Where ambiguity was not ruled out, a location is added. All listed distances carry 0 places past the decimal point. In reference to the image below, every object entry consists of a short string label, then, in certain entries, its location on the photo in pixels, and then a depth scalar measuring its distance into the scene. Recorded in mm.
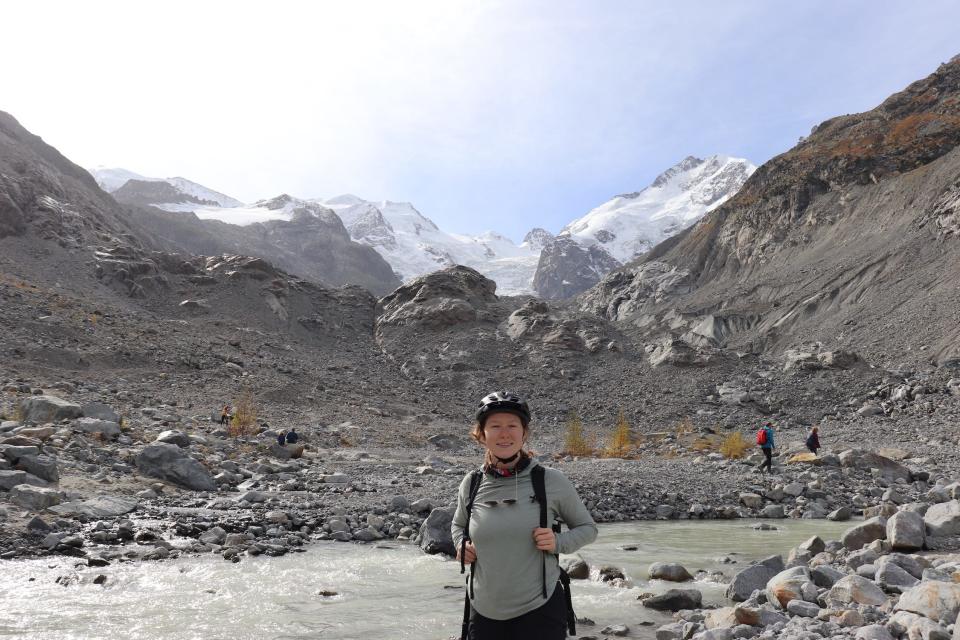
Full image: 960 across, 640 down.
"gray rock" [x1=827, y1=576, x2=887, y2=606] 6910
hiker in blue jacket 21766
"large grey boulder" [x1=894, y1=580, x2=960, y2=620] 6000
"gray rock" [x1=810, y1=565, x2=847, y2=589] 8023
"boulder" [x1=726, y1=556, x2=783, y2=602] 8664
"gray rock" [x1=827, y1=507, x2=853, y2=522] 15852
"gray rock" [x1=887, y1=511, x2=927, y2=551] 9961
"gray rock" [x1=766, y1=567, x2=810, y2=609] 7457
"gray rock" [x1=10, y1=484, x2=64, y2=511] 11367
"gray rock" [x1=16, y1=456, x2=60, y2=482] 12984
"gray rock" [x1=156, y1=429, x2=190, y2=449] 20000
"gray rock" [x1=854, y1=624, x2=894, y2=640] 5748
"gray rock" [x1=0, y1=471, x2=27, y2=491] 11719
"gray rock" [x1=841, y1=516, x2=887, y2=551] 10348
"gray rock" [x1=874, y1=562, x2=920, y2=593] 7559
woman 3797
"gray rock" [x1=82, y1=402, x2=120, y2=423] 20359
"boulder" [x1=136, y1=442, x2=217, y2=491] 16156
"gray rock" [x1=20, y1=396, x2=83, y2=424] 18812
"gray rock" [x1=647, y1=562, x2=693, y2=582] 10203
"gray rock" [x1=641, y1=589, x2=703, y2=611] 8617
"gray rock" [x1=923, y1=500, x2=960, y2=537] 10383
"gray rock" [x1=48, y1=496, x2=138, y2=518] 11688
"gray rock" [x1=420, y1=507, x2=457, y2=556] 12023
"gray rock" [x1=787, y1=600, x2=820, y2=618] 6941
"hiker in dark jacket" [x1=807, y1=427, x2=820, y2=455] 24433
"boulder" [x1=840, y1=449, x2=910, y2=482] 20469
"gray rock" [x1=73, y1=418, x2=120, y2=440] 18344
